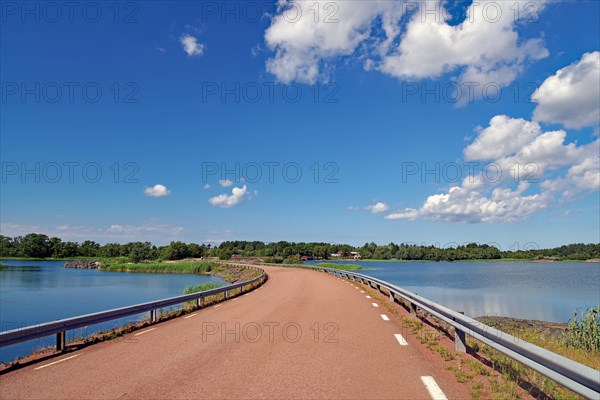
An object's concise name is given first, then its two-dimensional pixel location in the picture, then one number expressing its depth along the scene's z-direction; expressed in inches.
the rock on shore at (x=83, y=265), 4175.7
